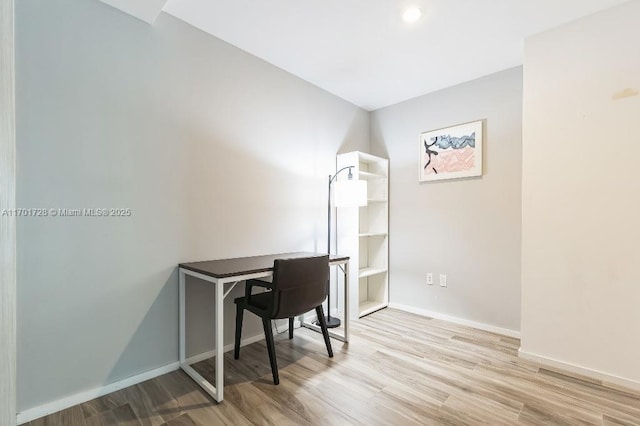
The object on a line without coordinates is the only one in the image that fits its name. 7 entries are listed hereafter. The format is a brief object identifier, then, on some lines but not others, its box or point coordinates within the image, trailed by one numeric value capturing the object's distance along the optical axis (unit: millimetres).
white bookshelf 3068
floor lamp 2732
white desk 1661
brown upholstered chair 1833
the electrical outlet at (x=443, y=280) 3035
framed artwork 2837
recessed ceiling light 1915
